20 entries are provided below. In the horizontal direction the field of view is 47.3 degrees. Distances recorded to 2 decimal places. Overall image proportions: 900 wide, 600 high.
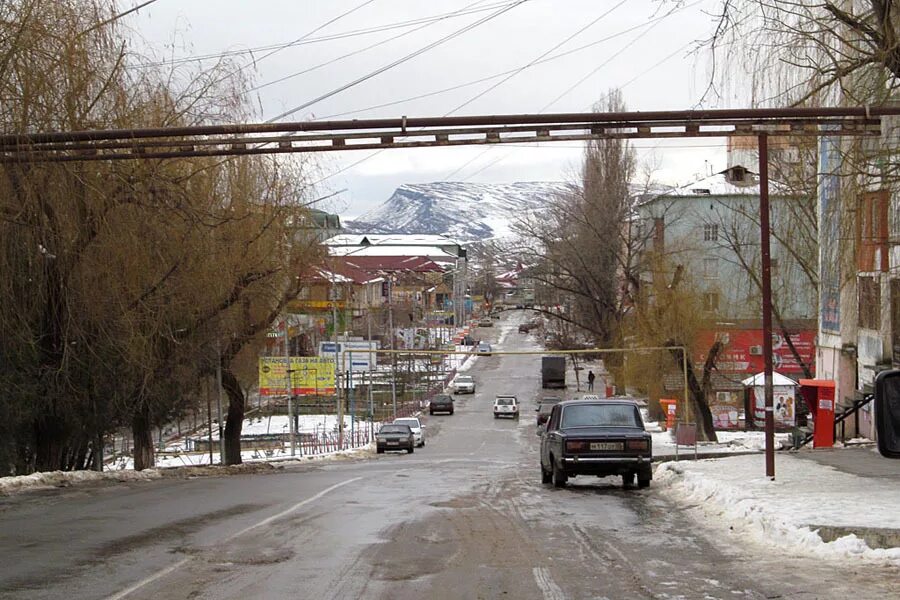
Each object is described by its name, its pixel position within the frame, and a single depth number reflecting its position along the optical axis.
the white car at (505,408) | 71.00
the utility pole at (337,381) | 51.19
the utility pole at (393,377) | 70.19
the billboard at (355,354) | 61.62
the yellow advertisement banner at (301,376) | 50.41
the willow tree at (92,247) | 19.89
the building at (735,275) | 41.66
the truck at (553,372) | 87.56
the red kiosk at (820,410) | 28.48
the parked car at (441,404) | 74.75
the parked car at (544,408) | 56.88
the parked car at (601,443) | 18.92
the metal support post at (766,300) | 18.02
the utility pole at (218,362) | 33.31
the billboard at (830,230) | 19.11
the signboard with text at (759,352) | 57.88
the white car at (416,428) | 51.99
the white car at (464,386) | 90.31
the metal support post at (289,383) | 45.97
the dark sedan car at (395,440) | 47.28
